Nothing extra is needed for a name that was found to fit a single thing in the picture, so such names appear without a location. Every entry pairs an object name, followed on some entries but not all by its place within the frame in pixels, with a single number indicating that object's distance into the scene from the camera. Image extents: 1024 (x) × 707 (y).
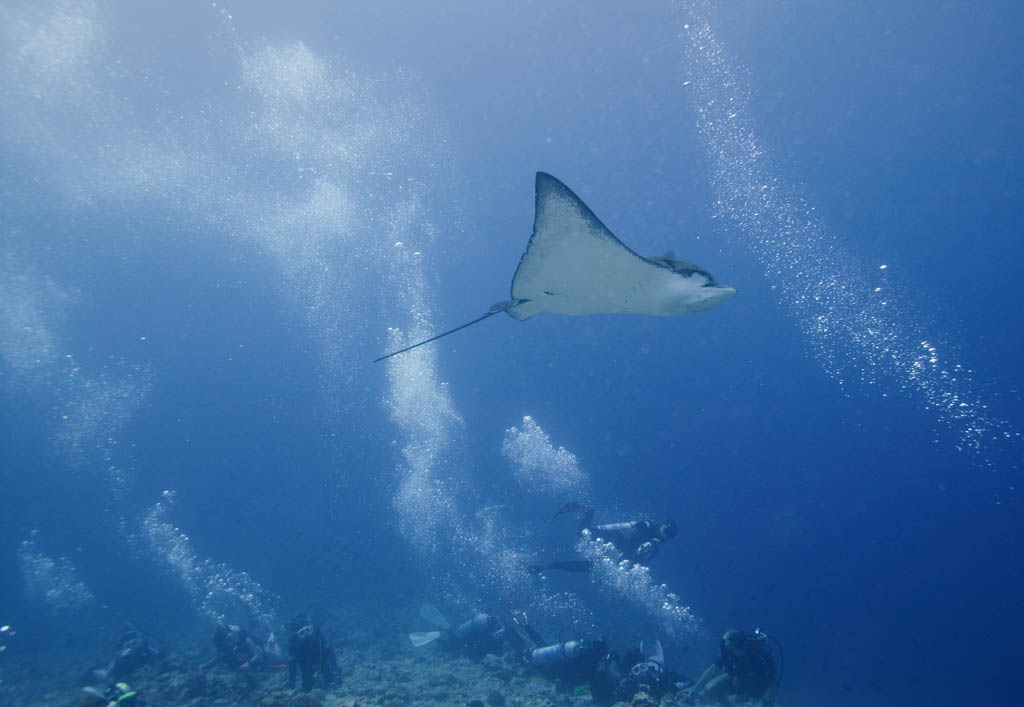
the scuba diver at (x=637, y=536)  12.42
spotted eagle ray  3.60
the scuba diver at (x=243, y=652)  9.51
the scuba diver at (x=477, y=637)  10.60
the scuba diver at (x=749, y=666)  6.71
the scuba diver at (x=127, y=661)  9.63
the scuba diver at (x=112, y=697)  4.76
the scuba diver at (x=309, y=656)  8.30
